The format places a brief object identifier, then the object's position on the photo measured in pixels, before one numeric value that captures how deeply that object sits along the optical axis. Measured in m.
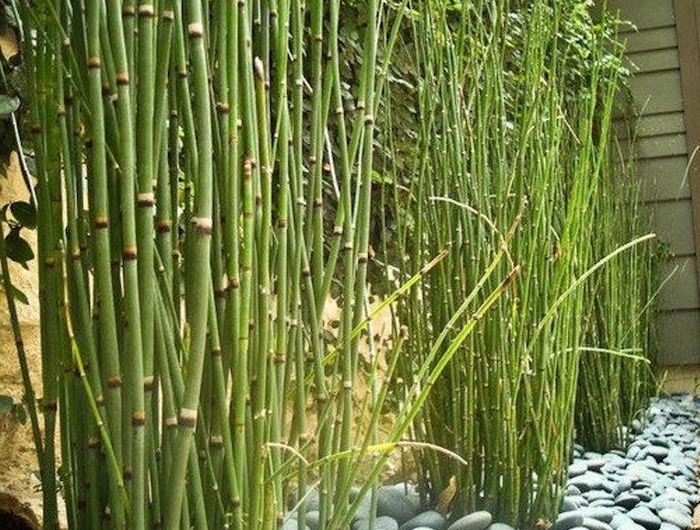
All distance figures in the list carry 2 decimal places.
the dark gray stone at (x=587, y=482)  1.88
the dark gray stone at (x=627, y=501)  1.78
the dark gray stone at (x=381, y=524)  1.36
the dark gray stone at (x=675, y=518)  1.71
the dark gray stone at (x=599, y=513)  1.63
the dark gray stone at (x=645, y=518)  1.68
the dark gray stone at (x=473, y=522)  1.39
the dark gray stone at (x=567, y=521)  1.53
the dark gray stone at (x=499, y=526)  1.40
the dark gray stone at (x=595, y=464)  2.06
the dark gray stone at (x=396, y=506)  1.50
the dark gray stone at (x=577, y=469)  1.99
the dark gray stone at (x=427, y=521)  1.42
